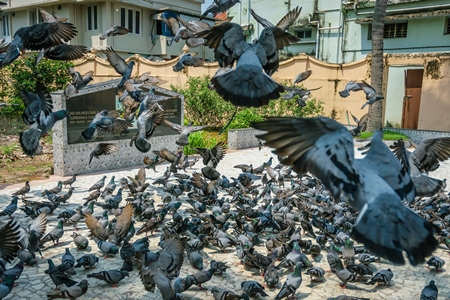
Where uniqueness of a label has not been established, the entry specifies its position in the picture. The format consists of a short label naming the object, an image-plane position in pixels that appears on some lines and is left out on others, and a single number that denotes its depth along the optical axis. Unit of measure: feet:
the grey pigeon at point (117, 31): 25.54
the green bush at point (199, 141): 43.36
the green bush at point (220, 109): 53.11
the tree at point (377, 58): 47.55
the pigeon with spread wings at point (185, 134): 27.92
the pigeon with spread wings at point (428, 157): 18.44
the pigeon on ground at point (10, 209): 21.22
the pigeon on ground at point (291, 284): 14.15
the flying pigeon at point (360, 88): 26.96
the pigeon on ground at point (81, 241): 18.31
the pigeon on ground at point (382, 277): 15.33
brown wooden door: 56.03
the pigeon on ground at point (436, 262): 16.99
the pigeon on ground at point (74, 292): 13.83
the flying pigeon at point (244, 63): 13.26
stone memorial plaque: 32.65
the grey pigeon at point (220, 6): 18.40
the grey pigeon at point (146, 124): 22.54
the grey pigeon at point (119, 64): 22.06
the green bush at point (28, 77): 53.98
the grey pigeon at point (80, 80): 24.67
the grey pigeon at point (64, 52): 19.74
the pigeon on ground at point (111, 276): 14.76
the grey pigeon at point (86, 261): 15.92
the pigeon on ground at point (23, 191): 24.77
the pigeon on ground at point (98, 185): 26.14
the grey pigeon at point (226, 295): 13.73
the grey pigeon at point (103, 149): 24.26
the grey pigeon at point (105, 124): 21.34
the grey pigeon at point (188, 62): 23.49
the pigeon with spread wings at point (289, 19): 19.61
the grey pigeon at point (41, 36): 17.80
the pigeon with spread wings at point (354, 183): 9.70
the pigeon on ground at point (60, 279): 14.21
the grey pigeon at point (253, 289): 14.33
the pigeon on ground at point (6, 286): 13.43
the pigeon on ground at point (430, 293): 13.64
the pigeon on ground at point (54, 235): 18.08
